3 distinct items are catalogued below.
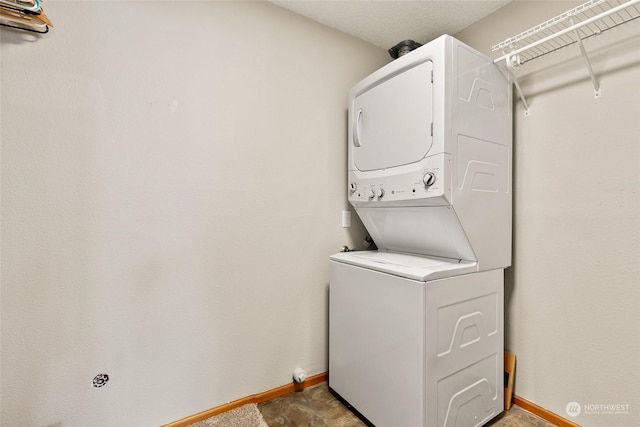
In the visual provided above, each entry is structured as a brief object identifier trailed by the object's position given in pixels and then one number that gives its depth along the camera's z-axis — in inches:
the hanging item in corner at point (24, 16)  42.7
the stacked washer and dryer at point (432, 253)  52.3
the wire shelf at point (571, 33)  50.2
